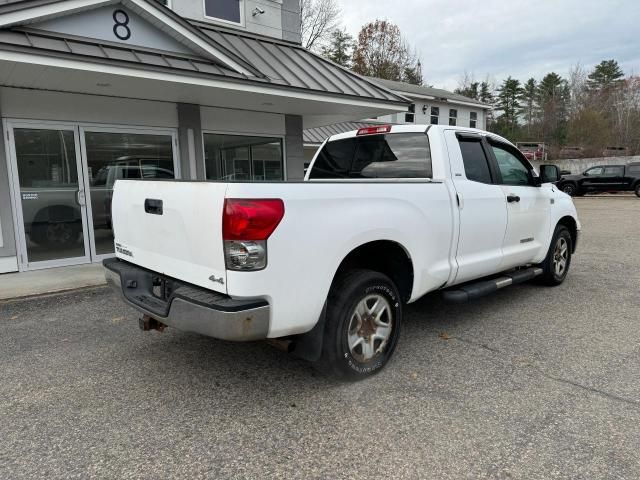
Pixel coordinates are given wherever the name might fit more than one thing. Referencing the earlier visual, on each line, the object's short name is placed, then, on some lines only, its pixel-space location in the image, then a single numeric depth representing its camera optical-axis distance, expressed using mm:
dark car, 24375
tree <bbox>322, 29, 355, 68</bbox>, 41531
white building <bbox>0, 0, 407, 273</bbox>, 6297
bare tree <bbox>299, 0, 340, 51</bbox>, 37531
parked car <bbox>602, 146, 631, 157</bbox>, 45706
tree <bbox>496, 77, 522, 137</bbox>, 65125
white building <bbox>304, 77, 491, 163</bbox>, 30738
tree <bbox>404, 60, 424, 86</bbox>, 44625
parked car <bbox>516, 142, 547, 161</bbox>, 43244
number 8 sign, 6980
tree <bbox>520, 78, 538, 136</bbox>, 64312
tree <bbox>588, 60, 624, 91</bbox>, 63031
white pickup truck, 2666
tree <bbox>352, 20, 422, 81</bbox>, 42625
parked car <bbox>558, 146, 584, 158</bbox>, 46562
